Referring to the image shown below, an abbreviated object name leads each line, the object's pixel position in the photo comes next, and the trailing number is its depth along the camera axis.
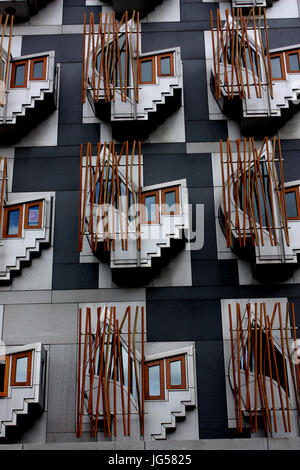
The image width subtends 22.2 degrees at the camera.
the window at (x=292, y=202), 20.42
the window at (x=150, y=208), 20.20
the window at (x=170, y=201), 20.31
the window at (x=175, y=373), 18.64
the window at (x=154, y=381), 18.48
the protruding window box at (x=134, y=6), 24.44
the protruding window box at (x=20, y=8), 24.28
